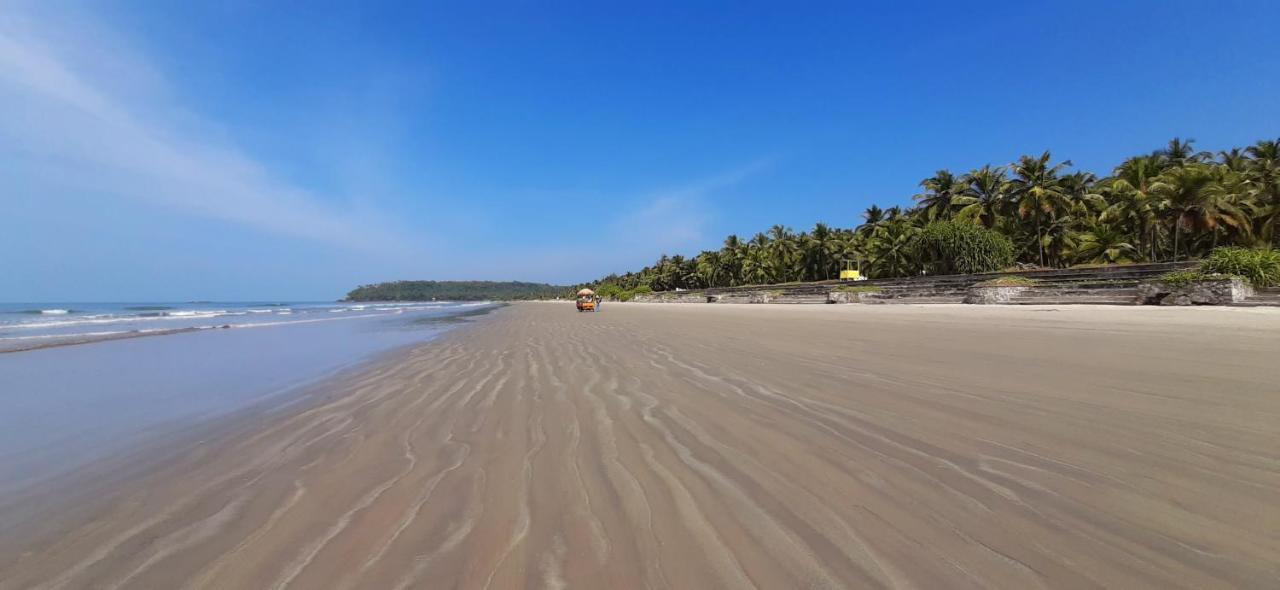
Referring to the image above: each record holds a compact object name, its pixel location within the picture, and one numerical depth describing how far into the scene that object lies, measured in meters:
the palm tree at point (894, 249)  51.59
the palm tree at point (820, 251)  67.06
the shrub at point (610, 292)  118.04
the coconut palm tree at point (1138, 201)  32.31
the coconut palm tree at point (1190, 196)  27.89
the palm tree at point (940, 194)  50.31
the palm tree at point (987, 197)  44.31
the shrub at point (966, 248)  39.09
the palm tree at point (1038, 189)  39.44
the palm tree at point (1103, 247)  38.69
